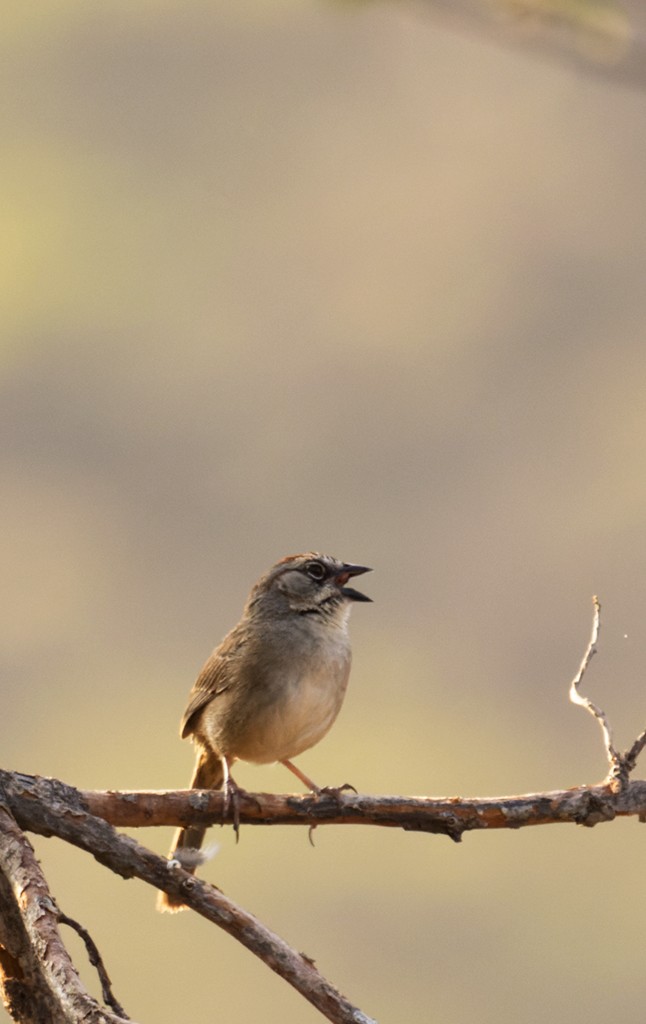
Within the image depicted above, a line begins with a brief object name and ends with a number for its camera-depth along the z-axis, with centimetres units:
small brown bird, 1002
